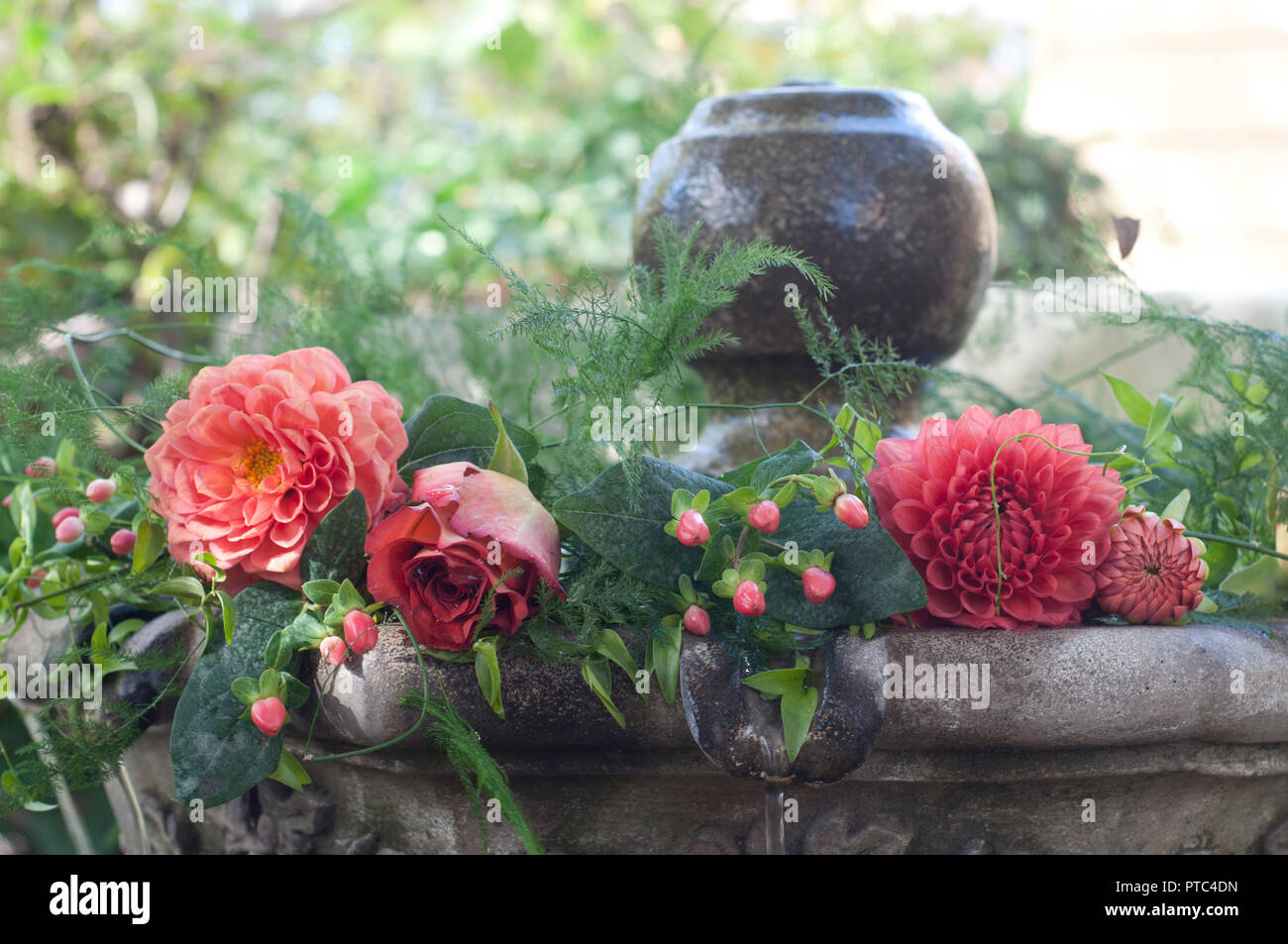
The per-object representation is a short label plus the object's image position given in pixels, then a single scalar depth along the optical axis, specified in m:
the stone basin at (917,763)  0.71
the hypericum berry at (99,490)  0.93
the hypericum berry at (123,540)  0.89
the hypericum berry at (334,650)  0.71
